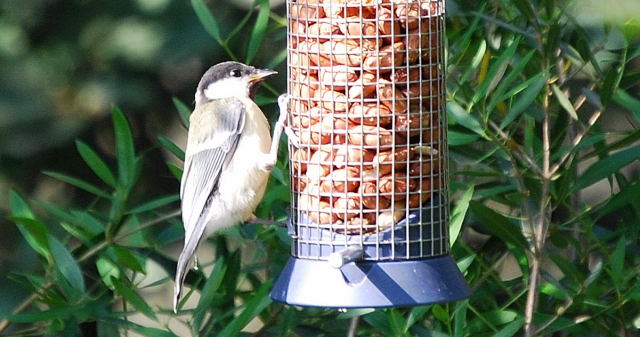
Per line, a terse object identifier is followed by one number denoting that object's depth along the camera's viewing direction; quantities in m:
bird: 6.22
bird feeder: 5.32
